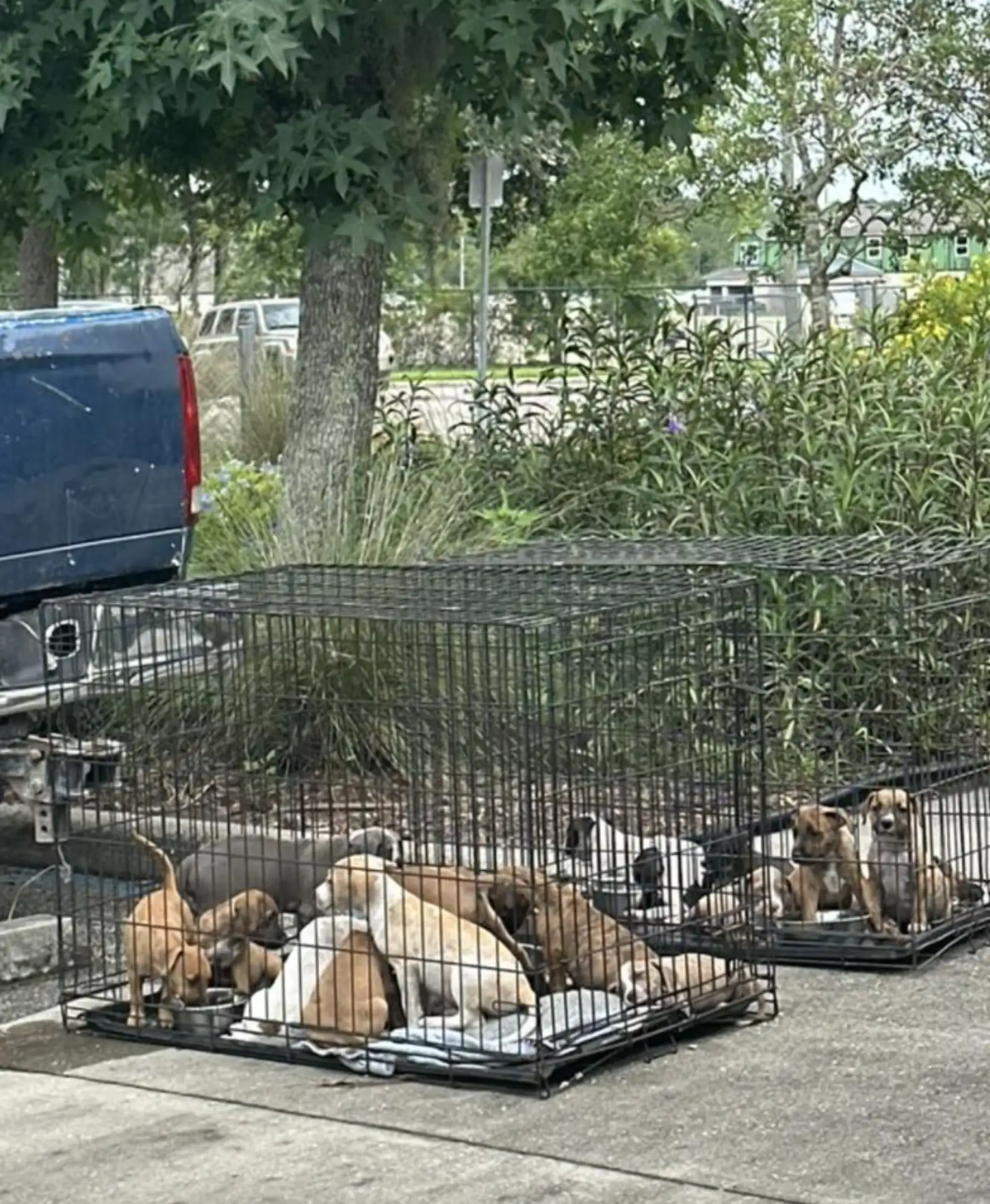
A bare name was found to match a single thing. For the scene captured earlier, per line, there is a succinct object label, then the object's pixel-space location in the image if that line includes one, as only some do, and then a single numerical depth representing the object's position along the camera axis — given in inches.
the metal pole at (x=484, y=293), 561.5
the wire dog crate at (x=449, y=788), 233.1
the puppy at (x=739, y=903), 256.2
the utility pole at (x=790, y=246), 810.8
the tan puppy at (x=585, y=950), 236.5
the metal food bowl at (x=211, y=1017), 242.2
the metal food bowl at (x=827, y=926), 269.6
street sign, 591.8
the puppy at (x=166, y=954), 245.3
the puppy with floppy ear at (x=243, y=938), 247.8
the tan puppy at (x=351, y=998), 232.1
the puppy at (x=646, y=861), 256.4
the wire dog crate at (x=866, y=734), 266.8
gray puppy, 258.8
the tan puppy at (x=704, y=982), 240.1
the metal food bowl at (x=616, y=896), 261.6
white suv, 698.8
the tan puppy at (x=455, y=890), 239.3
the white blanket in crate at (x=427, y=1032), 225.5
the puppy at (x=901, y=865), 264.2
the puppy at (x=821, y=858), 270.1
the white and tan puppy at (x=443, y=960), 230.1
